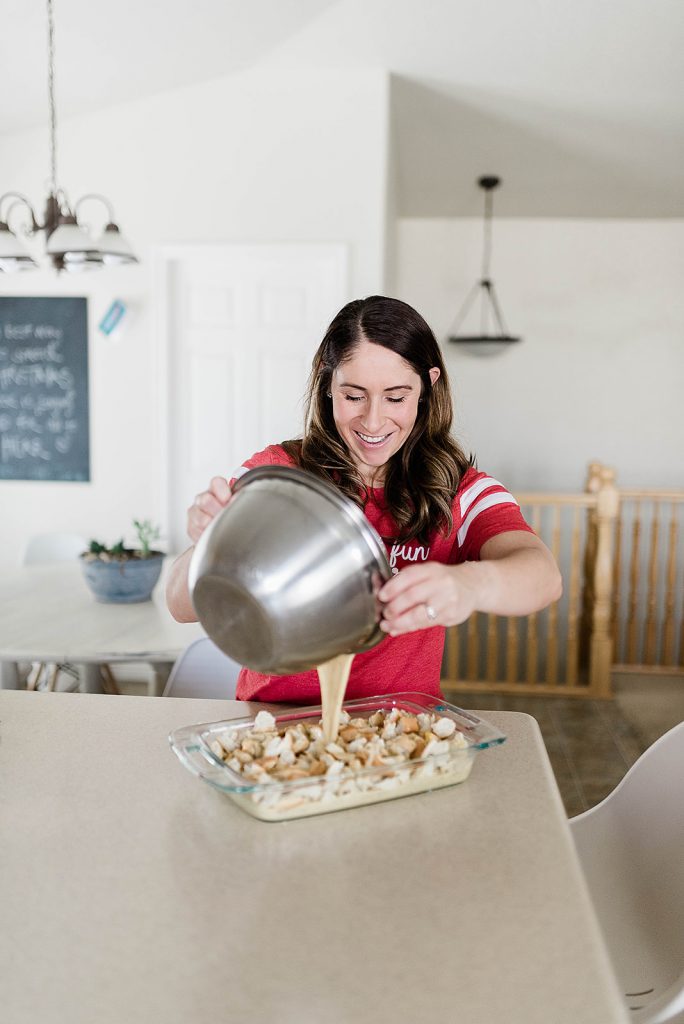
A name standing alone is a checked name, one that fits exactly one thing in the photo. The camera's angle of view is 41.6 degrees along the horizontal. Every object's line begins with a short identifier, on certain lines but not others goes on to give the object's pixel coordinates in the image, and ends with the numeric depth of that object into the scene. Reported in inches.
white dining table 85.0
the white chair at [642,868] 45.6
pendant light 202.2
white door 152.6
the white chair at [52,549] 140.9
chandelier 104.9
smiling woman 52.6
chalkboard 159.2
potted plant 103.0
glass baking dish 36.3
